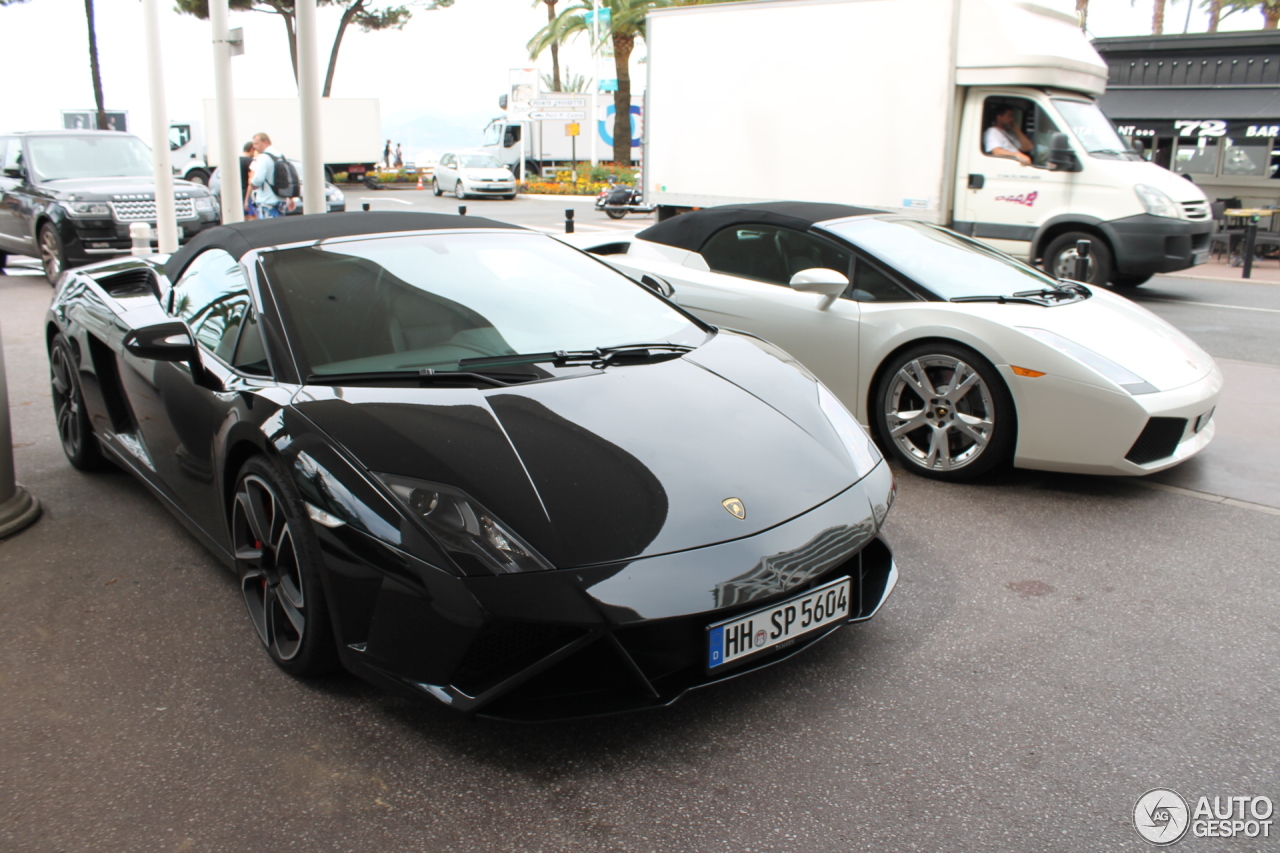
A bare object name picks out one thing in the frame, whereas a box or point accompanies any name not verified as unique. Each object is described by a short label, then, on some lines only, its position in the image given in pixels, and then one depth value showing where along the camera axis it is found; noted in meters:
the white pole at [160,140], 10.66
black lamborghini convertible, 2.28
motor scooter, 24.25
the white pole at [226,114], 9.66
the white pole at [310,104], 8.07
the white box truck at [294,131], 33.25
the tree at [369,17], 44.72
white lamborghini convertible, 4.24
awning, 18.39
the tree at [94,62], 31.62
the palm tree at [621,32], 31.14
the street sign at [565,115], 34.88
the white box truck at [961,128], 10.60
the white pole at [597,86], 30.45
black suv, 10.95
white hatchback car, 31.23
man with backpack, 10.65
